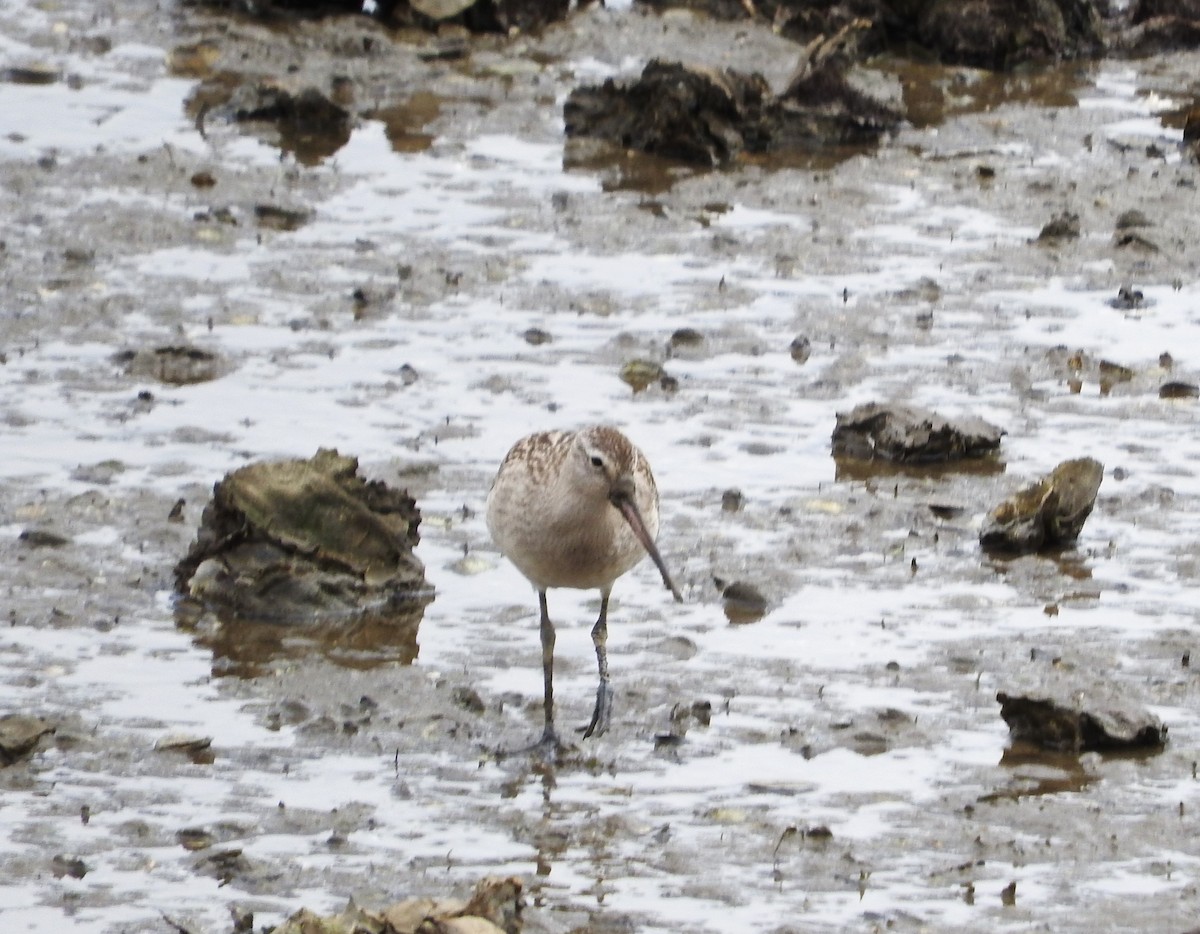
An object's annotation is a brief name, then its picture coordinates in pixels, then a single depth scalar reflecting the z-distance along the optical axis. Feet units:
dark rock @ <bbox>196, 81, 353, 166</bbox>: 48.75
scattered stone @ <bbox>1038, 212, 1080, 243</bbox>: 43.73
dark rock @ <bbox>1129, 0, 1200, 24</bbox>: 57.67
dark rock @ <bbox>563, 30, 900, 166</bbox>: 48.08
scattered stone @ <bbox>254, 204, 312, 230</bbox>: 43.73
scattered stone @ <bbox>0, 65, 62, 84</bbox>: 51.77
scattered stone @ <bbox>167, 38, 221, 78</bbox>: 52.95
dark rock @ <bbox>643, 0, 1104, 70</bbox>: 55.83
